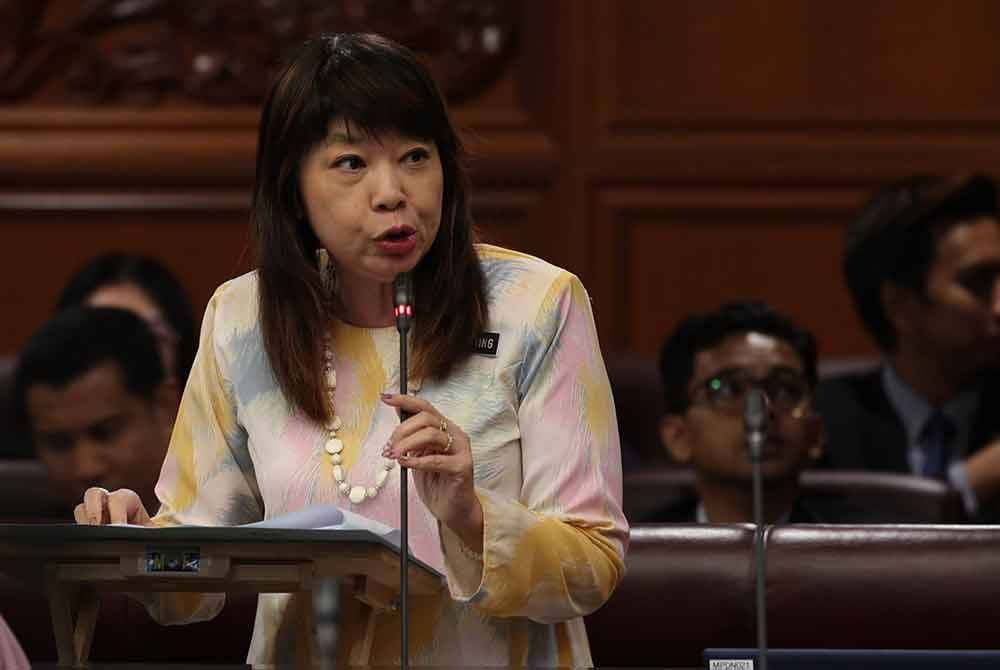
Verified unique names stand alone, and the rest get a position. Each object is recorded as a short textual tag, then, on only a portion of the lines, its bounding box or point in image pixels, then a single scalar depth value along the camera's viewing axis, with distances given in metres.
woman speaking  7.94
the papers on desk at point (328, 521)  7.80
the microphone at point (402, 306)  7.78
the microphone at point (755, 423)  7.71
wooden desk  7.73
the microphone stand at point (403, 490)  7.75
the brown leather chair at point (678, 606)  8.31
